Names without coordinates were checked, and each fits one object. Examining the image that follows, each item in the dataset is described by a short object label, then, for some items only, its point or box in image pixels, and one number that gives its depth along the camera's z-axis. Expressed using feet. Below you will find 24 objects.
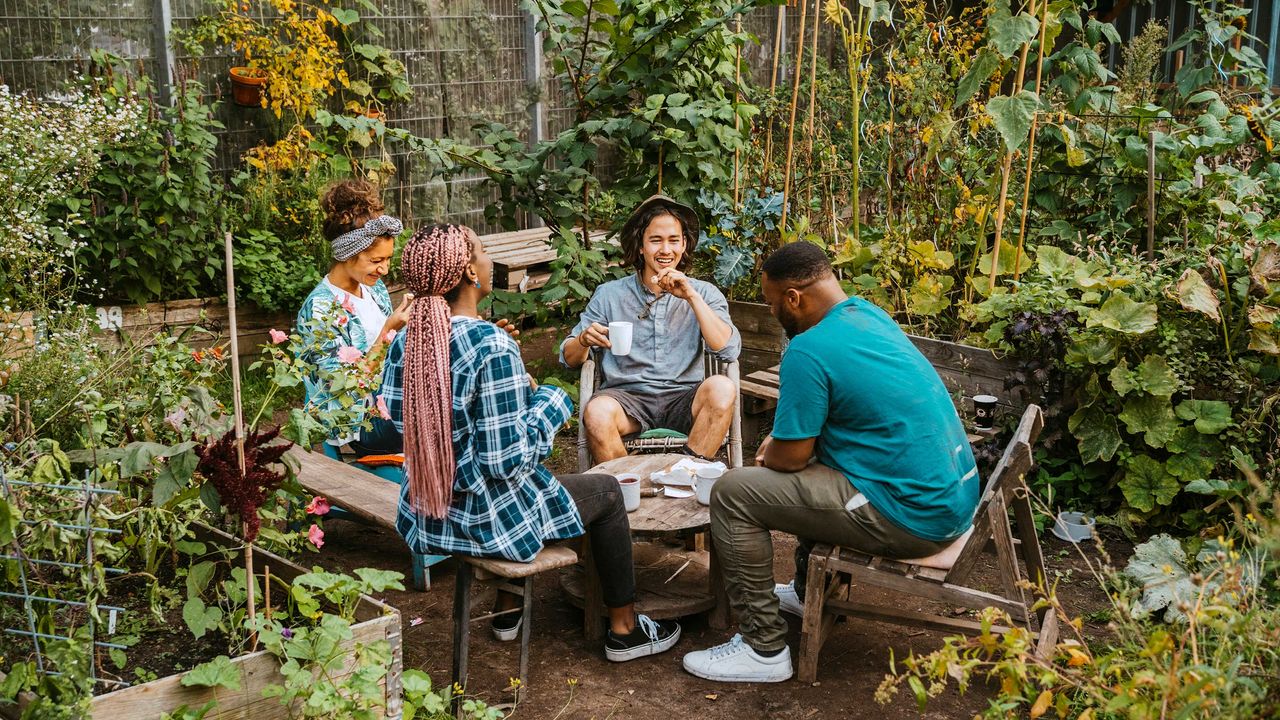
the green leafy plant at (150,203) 19.22
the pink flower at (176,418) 9.85
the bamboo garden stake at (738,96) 18.96
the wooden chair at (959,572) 10.47
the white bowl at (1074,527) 14.38
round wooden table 11.94
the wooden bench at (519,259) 23.63
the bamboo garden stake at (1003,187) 15.83
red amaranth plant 8.63
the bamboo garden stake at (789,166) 18.70
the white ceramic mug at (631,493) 12.03
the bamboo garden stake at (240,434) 8.12
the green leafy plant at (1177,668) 6.25
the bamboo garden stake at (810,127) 18.08
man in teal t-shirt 10.50
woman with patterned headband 14.29
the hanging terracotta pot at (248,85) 21.72
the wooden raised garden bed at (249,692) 8.05
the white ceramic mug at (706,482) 12.22
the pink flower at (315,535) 9.86
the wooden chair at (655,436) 14.47
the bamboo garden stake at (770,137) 18.63
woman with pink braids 10.23
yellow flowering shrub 21.81
